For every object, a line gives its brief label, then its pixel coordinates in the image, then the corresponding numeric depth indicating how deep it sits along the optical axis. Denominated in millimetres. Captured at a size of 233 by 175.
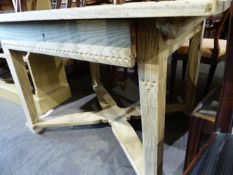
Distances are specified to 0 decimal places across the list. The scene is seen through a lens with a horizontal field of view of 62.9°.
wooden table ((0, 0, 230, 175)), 402
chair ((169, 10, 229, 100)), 1110
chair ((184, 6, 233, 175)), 438
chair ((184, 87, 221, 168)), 641
